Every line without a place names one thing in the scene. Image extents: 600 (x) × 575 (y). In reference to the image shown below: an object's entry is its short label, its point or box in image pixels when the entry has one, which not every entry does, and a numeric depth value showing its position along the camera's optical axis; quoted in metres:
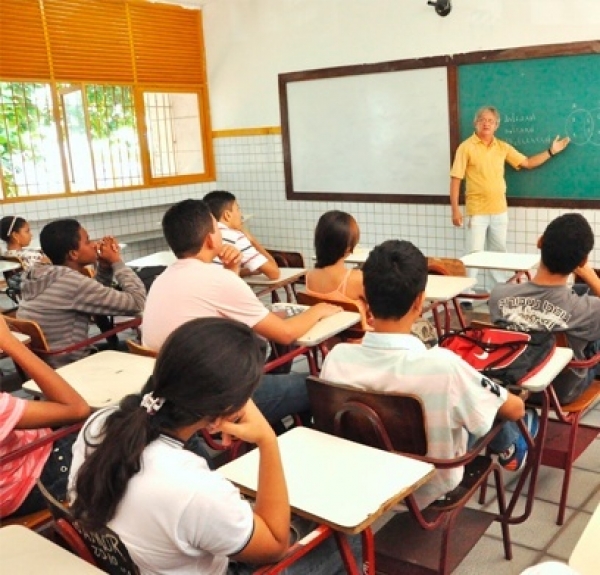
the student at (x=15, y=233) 5.22
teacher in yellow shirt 5.40
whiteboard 6.01
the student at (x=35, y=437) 1.90
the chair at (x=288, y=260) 4.45
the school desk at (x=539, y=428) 2.11
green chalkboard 5.16
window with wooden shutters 6.32
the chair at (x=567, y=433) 2.43
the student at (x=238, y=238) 3.78
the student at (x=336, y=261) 3.09
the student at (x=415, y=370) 1.83
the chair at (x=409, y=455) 1.81
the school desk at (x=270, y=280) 3.79
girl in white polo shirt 1.25
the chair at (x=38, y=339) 3.01
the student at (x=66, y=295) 3.20
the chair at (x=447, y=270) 3.86
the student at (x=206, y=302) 2.54
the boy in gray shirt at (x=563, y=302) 2.59
